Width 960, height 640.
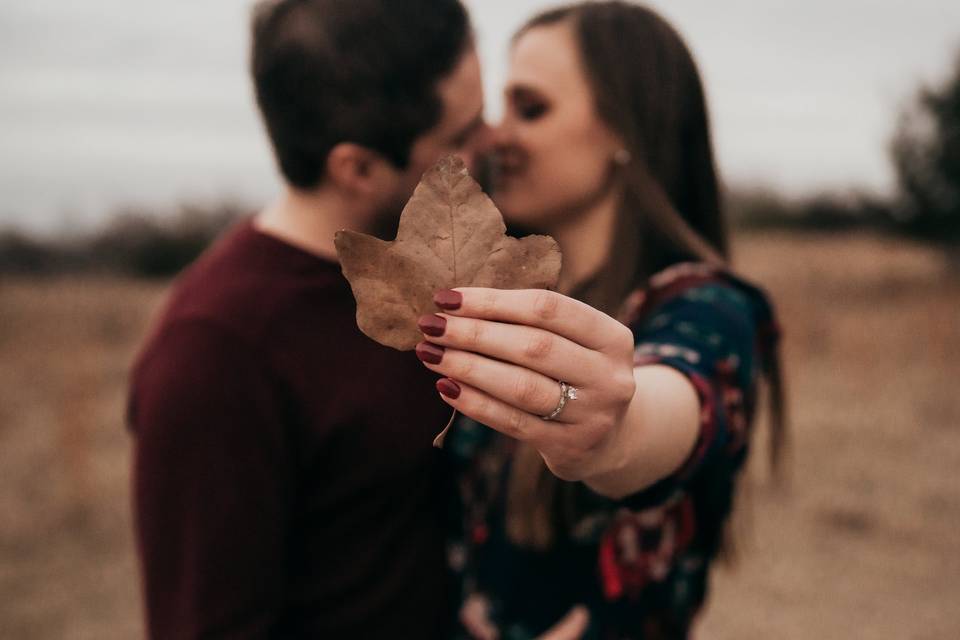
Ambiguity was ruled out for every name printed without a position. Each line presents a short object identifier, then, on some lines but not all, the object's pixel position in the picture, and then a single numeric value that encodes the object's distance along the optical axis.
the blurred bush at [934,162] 14.08
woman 1.46
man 1.51
